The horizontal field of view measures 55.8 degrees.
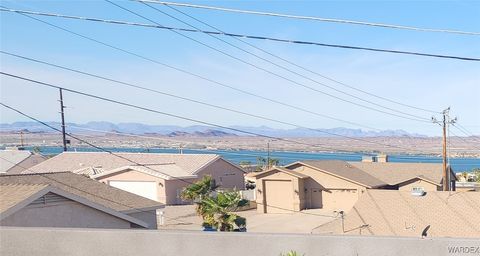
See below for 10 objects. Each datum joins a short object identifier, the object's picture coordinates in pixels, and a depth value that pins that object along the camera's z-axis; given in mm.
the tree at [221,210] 22391
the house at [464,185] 45169
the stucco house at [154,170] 41969
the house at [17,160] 50478
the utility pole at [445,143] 32531
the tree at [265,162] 71162
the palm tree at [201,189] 34438
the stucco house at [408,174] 38250
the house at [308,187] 38594
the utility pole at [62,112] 31422
